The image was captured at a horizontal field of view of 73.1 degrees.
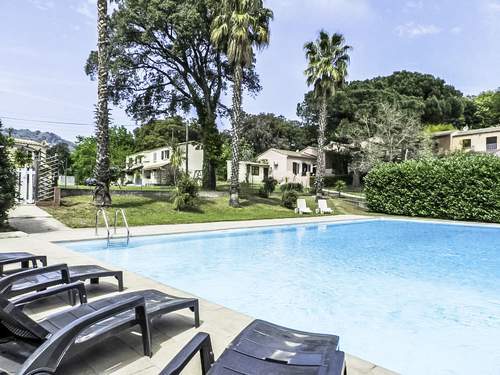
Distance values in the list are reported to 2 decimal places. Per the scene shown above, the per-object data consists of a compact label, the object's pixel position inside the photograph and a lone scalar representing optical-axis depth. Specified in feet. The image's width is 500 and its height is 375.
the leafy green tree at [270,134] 169.48
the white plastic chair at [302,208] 69.78
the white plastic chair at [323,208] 72.90
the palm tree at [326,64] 79.71
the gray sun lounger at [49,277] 11.20
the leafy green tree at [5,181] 33.68
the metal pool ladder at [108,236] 33.39
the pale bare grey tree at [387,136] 106.63
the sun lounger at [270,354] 7.23
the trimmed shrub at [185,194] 57.77
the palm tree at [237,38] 64.03
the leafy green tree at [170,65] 73.36
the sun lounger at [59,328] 7.36
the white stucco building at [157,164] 131.40
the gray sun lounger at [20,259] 17.30
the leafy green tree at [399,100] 128.47
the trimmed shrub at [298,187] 102.47
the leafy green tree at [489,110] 154.51
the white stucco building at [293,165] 133.08
